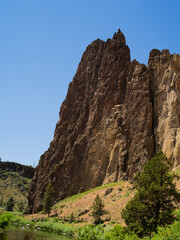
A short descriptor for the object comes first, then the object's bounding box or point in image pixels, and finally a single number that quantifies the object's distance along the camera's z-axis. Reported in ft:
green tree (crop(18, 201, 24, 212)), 303.46
